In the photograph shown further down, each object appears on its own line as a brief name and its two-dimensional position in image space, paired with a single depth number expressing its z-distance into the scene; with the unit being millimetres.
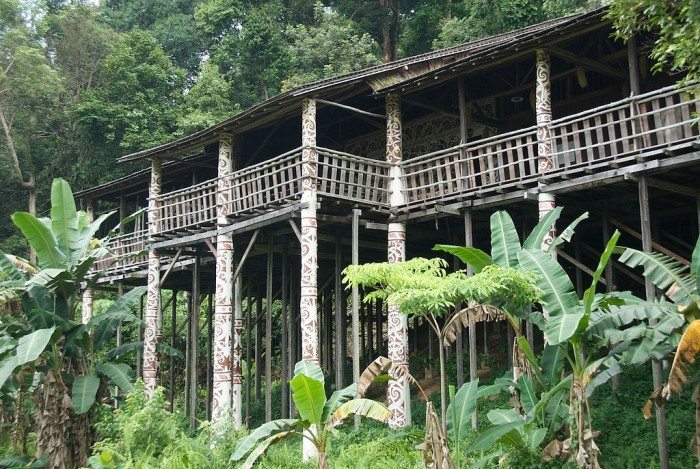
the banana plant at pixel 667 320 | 8828
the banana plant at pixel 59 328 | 13781
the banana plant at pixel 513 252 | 10203
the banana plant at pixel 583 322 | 9219
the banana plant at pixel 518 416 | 9898
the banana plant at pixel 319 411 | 10336
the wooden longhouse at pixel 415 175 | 12352
